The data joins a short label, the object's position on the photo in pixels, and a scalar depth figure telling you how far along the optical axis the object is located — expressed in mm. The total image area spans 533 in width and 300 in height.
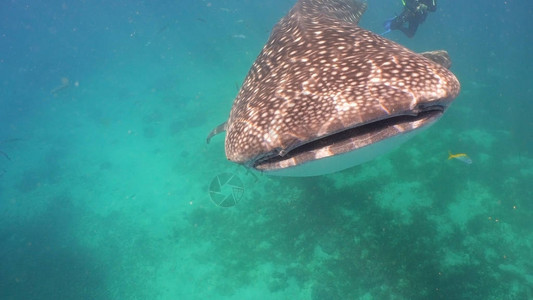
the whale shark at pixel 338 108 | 2590
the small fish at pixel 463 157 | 8129
